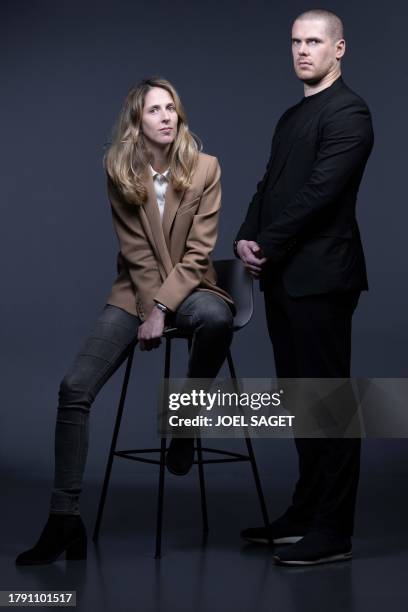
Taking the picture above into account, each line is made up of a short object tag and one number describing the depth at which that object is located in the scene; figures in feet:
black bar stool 13.16
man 12.32
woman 12.31
